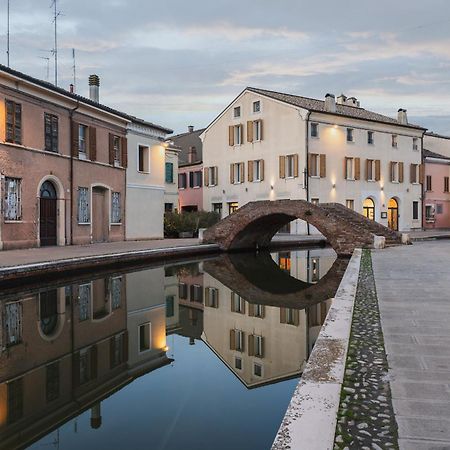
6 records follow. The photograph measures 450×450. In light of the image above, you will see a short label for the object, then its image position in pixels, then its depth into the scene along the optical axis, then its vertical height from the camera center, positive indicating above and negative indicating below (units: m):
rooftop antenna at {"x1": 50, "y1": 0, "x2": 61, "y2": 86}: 24.71 +8.49
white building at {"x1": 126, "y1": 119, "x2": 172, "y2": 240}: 26.81 +2.23
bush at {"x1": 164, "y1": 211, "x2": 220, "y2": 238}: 31.61 -0.11
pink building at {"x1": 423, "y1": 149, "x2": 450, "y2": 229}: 43.38 +2.58
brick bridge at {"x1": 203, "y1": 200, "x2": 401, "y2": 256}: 20.80 -0.17
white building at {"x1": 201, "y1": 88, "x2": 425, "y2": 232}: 35.41 +4.86
